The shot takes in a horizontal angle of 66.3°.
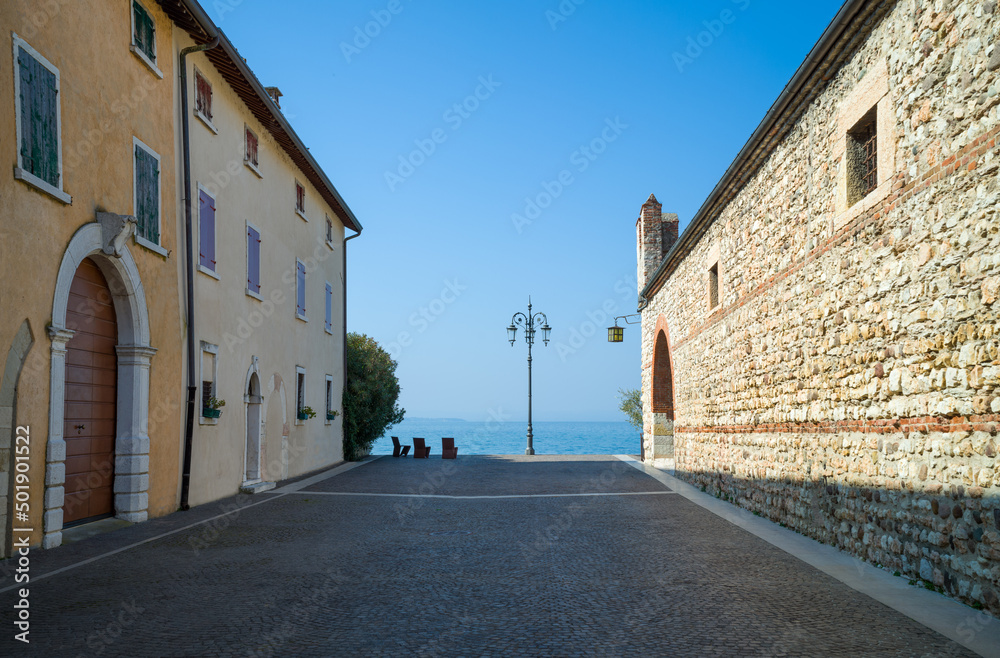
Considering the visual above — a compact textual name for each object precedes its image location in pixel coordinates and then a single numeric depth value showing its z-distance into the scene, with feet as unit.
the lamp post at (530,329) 105.50
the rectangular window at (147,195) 34.82
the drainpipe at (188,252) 39.78
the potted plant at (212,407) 41.57
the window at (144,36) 35.09
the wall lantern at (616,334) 87.71
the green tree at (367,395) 82.58
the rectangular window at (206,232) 42.14
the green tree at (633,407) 123.95
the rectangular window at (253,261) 51.01
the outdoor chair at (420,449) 91.63
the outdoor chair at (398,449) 95.45
